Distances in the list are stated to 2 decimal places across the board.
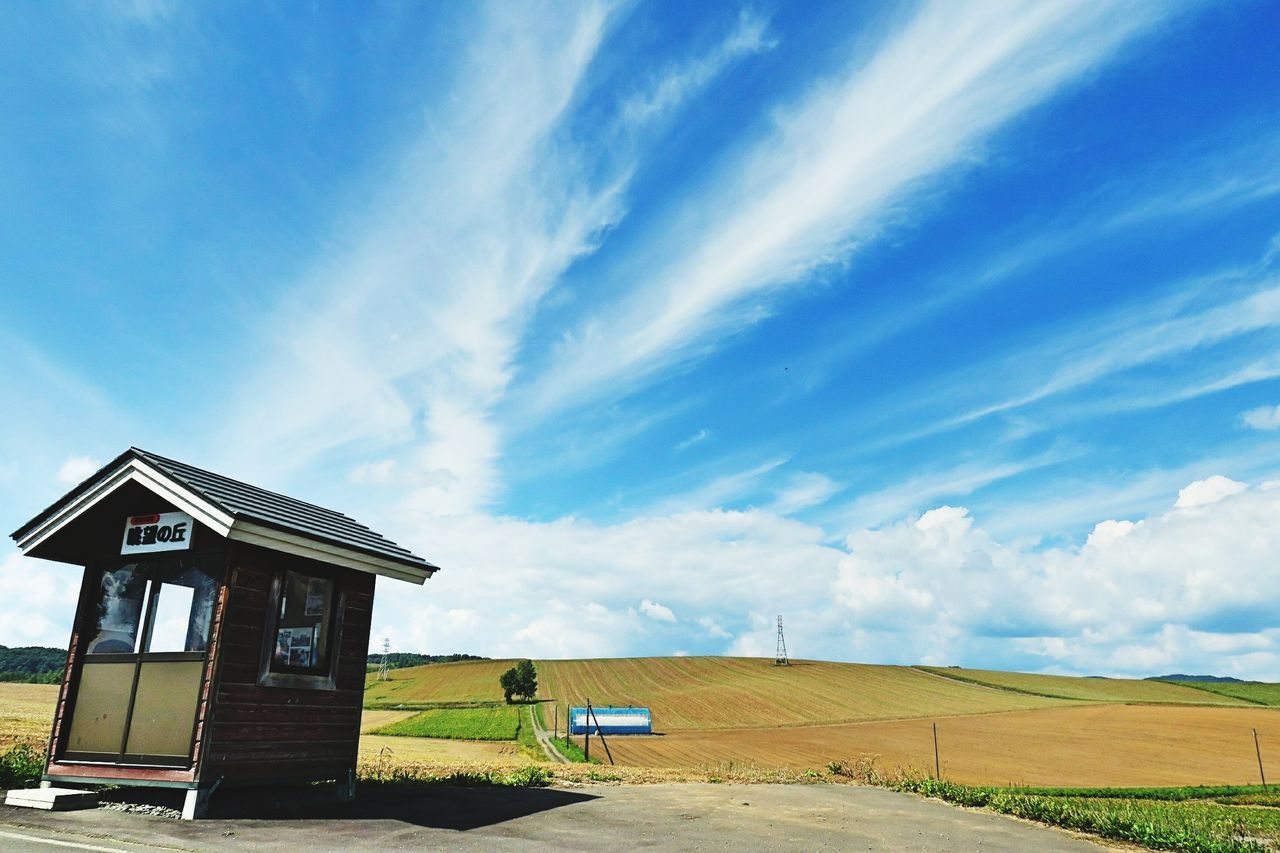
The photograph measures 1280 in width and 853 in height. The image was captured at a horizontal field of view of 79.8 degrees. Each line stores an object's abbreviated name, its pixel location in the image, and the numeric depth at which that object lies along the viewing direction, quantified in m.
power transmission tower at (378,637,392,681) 128.38
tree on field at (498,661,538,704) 89.06
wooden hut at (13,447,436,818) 10.77
